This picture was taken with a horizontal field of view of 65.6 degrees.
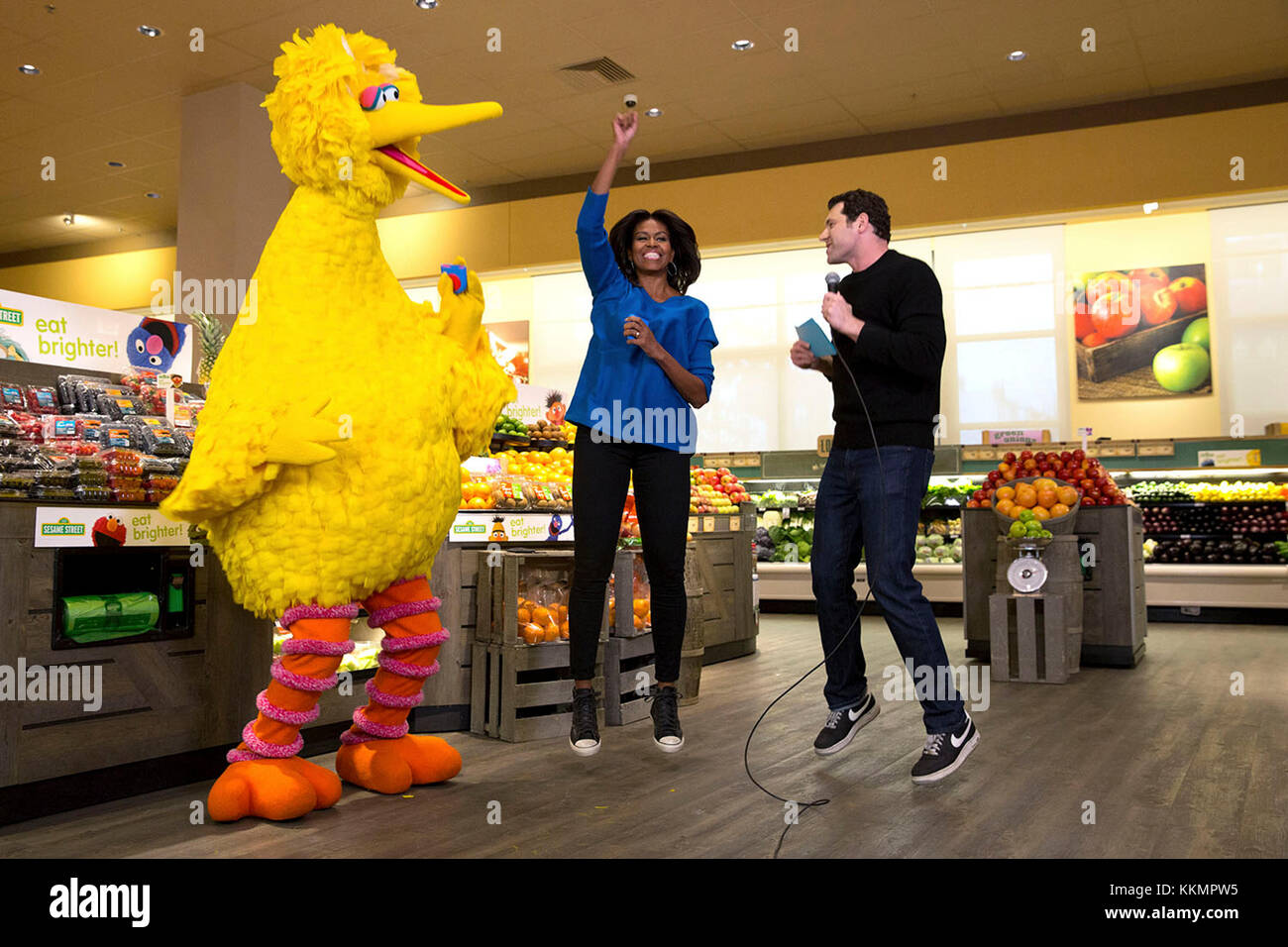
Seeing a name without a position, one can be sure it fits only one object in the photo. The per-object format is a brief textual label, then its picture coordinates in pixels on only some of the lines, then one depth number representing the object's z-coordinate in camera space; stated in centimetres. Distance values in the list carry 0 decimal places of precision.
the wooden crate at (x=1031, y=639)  467
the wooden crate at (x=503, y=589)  344
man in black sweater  273
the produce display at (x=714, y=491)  582
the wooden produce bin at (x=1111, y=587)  518
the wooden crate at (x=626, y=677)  364
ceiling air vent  761
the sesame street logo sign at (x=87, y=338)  300
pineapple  358
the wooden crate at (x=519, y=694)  338
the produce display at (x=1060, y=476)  534
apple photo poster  844
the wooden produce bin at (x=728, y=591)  558
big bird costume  229
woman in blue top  290
